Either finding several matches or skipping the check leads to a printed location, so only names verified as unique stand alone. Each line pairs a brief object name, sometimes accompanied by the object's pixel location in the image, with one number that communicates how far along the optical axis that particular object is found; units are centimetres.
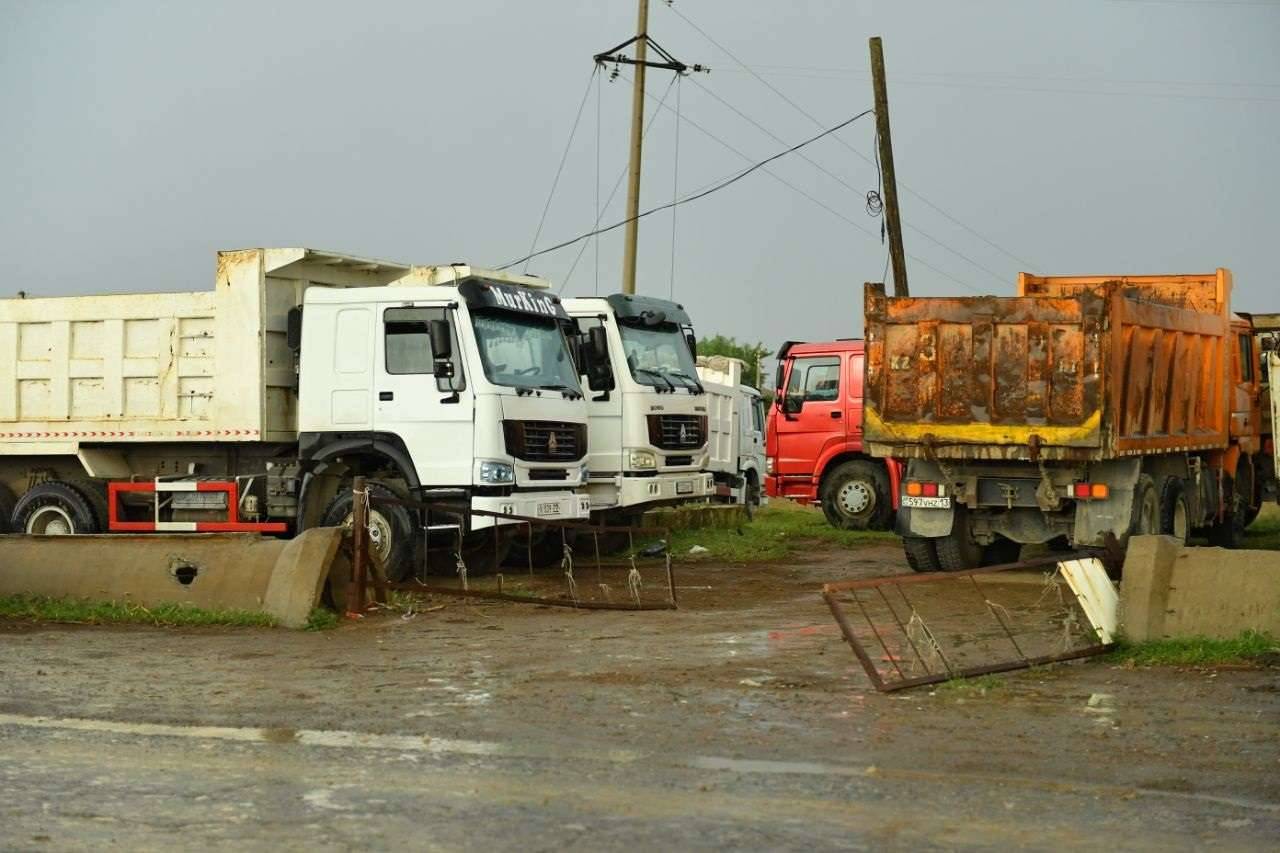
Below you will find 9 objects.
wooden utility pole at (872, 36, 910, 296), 2833
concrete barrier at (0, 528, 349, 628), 1247
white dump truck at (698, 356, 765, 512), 2195
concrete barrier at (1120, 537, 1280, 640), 1049
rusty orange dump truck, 1494
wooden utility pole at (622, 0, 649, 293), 2989
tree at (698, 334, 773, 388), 8210
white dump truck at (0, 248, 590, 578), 1573
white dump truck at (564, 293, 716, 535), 1828
